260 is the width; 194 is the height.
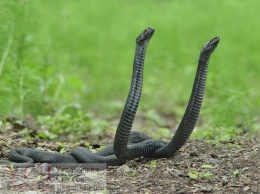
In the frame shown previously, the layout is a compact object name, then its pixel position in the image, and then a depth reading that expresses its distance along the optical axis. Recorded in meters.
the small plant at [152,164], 11.93
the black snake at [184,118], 11.46
